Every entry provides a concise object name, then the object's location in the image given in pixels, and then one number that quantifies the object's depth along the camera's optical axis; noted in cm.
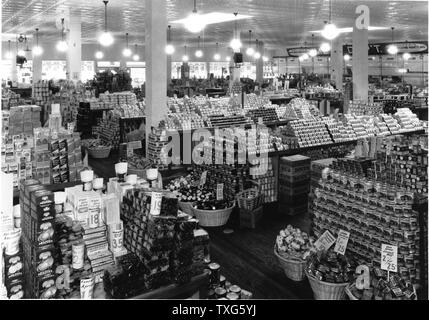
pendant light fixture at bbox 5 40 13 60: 2736
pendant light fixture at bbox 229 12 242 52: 1354
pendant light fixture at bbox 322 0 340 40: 906
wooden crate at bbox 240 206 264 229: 621
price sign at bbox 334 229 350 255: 424
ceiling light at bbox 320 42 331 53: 1270
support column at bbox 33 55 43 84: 2317
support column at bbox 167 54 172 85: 2585
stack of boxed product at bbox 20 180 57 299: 276
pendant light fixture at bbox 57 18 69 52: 1457
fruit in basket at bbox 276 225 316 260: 462
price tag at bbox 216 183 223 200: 635
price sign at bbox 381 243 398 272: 362
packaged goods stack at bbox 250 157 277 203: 677
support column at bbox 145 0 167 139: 870
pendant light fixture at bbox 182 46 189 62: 2846
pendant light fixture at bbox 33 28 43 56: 1868
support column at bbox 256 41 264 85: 2759
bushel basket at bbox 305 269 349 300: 396
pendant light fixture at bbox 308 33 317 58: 1883
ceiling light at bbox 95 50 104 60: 2585
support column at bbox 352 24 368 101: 1454
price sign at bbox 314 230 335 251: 444
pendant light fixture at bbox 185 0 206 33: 736
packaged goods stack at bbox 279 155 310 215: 670
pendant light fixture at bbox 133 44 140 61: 2829
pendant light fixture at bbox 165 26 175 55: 1479
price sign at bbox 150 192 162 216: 292
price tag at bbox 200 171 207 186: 677
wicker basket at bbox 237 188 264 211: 625
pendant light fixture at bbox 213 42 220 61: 3042
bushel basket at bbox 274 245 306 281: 454
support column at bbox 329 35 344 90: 2208
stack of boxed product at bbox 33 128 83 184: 461
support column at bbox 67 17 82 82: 1445
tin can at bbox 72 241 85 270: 290
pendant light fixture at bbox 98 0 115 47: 1118
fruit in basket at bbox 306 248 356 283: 404
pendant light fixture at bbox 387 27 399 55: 1656
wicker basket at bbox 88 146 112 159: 1121
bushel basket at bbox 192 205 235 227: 616
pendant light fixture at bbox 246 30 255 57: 1727
